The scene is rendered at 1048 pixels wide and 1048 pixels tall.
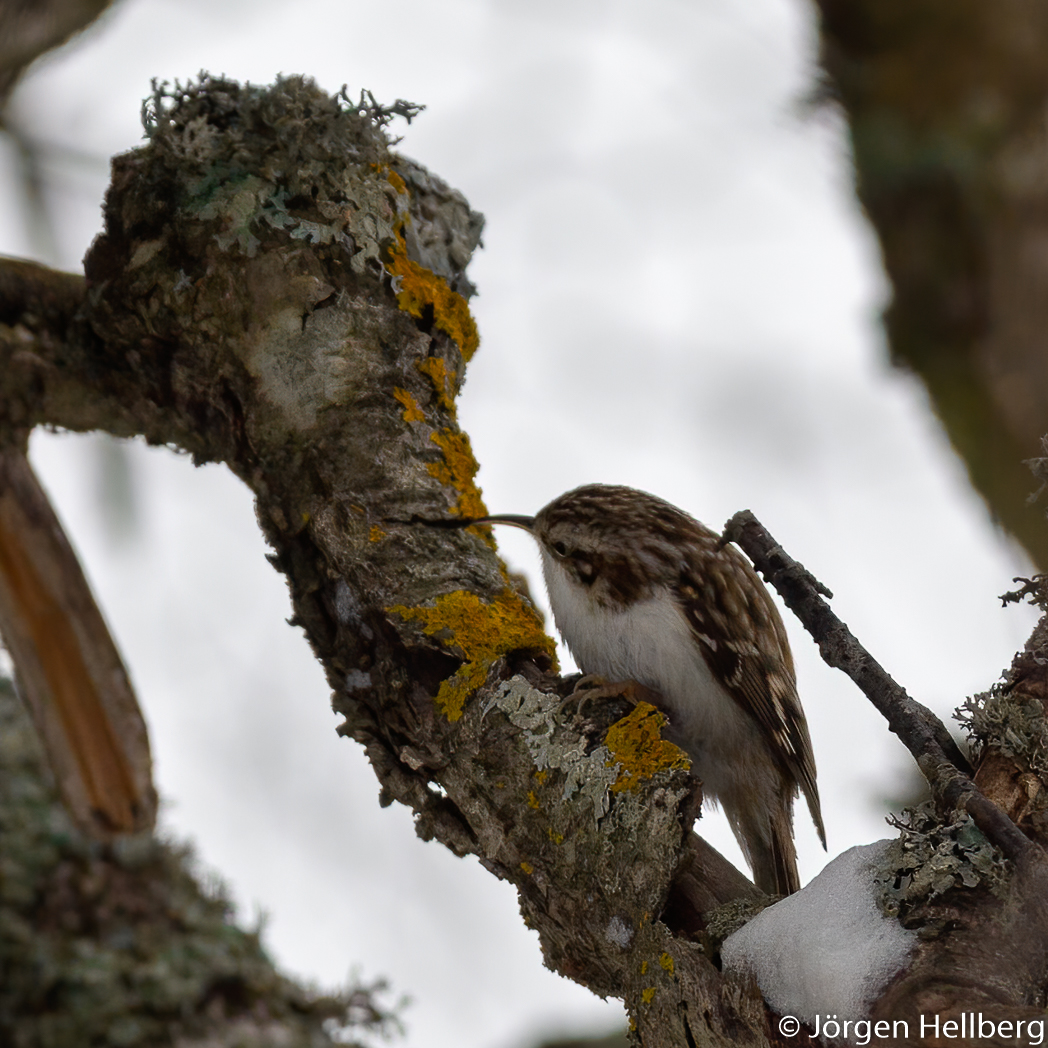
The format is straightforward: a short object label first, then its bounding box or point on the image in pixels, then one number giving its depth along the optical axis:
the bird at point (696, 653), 4.67
